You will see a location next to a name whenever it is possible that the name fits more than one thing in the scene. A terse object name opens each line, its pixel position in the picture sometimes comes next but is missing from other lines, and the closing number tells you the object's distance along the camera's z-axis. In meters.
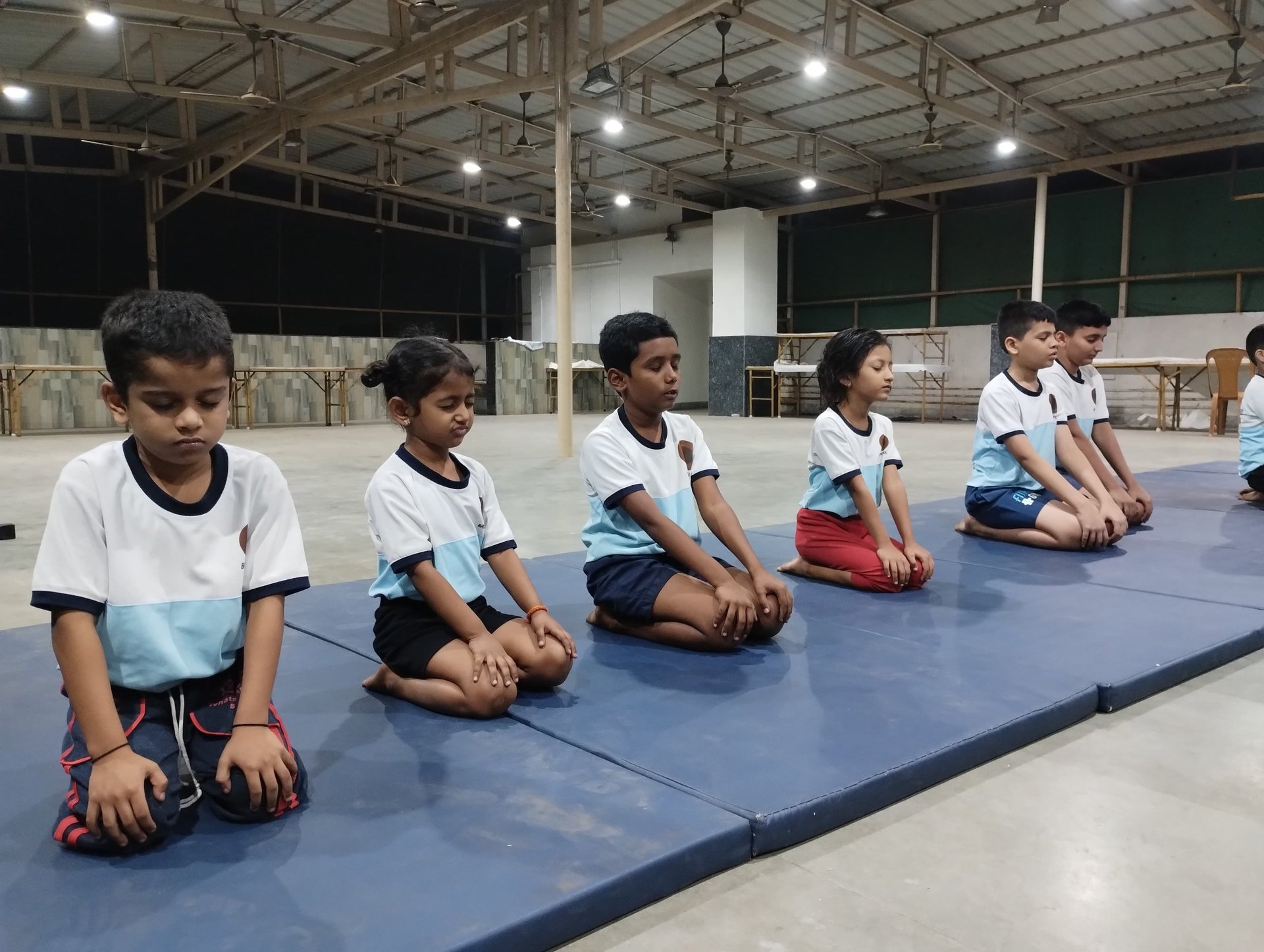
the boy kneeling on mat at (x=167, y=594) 1.31
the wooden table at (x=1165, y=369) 11.09
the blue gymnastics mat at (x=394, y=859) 1.14
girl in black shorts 1.86
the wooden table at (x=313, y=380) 13.03
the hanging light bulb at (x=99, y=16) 7.61
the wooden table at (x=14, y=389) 10.95
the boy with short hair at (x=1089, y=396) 4.01
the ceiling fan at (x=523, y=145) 11.50
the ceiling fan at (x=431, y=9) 6.66
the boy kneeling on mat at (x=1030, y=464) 3.60
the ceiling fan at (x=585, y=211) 14.63
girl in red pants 2.92
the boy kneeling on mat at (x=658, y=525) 2.31
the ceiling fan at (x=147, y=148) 11.33
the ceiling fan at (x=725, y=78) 9.07
